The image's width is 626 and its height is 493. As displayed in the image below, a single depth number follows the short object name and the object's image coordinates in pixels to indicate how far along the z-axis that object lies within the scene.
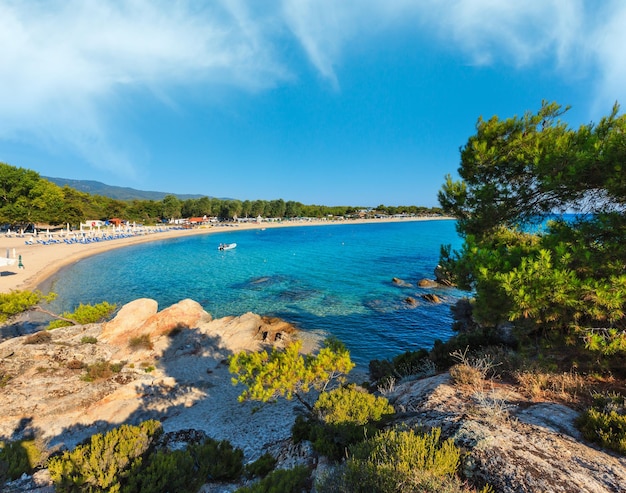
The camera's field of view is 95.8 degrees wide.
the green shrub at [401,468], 4.04
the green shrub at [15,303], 15.02
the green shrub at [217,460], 7.16
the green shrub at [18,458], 7.55
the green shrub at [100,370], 12.86
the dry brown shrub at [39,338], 14.52
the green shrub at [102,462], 6.02
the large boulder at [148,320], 17.06
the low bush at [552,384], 7.05
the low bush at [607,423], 4.95
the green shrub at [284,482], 5.35
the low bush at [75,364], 13.33
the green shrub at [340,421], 6.61
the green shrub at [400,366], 12.57
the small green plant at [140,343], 16.66
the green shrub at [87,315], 17.66
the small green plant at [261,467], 7.25
